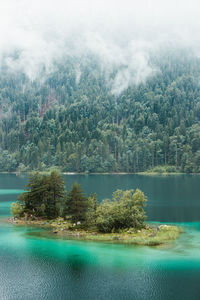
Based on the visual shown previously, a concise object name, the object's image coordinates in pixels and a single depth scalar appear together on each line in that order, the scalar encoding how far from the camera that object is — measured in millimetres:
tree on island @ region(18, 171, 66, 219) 85562
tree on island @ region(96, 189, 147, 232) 69125
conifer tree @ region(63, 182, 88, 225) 75625
